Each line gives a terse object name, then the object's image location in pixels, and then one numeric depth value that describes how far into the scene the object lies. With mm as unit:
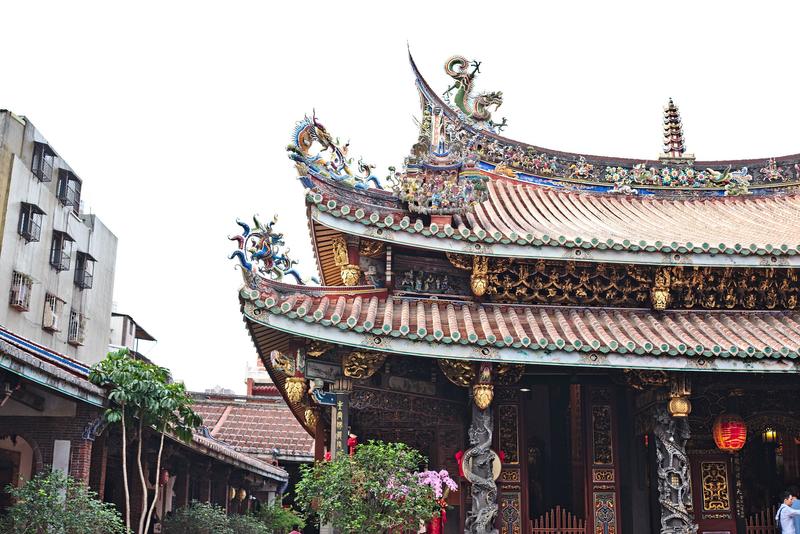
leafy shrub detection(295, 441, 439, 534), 10289
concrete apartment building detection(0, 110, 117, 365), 28500
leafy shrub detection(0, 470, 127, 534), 10922
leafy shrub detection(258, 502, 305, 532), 25097
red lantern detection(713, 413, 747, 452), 13281
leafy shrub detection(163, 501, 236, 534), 18391
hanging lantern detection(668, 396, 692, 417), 12008
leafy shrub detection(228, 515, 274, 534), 20766
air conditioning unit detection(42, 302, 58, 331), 31484
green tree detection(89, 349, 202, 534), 12461
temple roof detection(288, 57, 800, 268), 12594
